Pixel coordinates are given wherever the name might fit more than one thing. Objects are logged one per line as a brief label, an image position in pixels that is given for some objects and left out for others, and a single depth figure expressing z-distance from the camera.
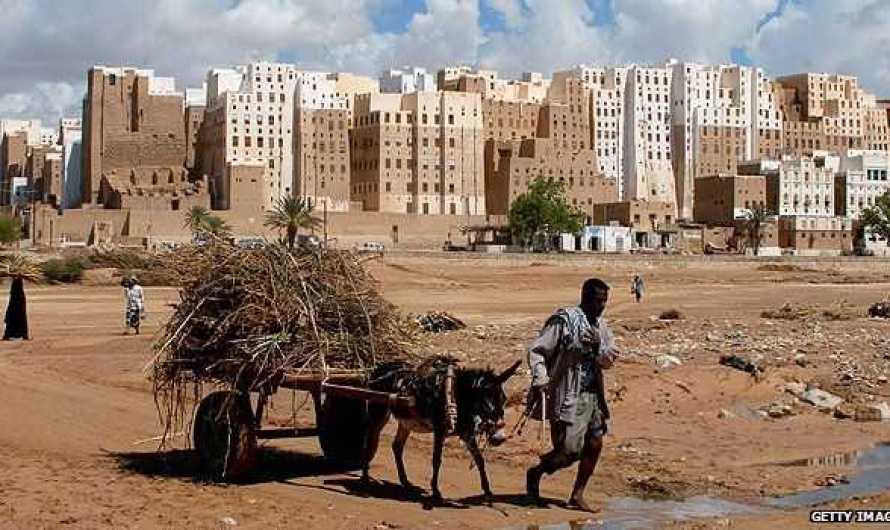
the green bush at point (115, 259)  63.09
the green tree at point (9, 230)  66.86
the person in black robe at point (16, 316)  24.31
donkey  9.59
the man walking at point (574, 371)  9.45
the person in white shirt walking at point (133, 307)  26.53
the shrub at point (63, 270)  55.12
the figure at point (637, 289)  45.12
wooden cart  10.80
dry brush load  10.89
